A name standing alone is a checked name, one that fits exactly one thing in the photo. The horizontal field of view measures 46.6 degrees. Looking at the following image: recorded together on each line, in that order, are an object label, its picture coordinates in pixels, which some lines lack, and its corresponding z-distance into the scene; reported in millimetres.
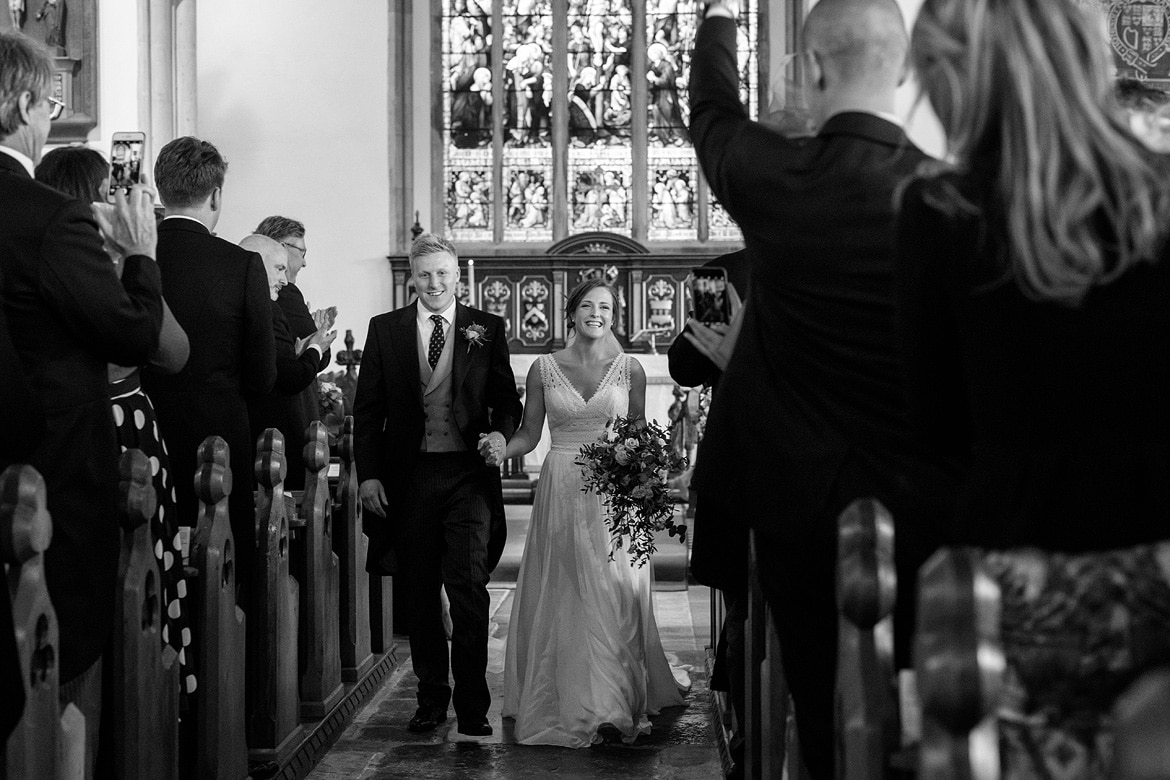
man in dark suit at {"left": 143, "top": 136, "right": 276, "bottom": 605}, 4242
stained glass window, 14164
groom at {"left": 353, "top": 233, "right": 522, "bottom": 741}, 4879
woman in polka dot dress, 3361
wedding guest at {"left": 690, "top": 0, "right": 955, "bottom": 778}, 2332
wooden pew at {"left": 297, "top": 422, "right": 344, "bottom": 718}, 4859
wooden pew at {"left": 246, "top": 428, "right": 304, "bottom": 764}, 4180
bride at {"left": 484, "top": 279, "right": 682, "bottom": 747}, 4867
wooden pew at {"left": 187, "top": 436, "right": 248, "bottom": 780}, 3451
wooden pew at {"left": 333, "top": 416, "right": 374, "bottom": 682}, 5562
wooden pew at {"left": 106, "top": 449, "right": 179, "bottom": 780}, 2963
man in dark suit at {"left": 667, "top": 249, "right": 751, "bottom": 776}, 3545
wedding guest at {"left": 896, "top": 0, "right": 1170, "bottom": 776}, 1322
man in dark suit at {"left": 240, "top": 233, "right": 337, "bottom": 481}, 5098
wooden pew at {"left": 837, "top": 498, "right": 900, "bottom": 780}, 1677
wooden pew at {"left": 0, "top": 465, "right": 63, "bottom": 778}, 2270
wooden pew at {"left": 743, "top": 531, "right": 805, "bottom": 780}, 2742
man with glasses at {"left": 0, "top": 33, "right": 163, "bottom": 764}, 2760
